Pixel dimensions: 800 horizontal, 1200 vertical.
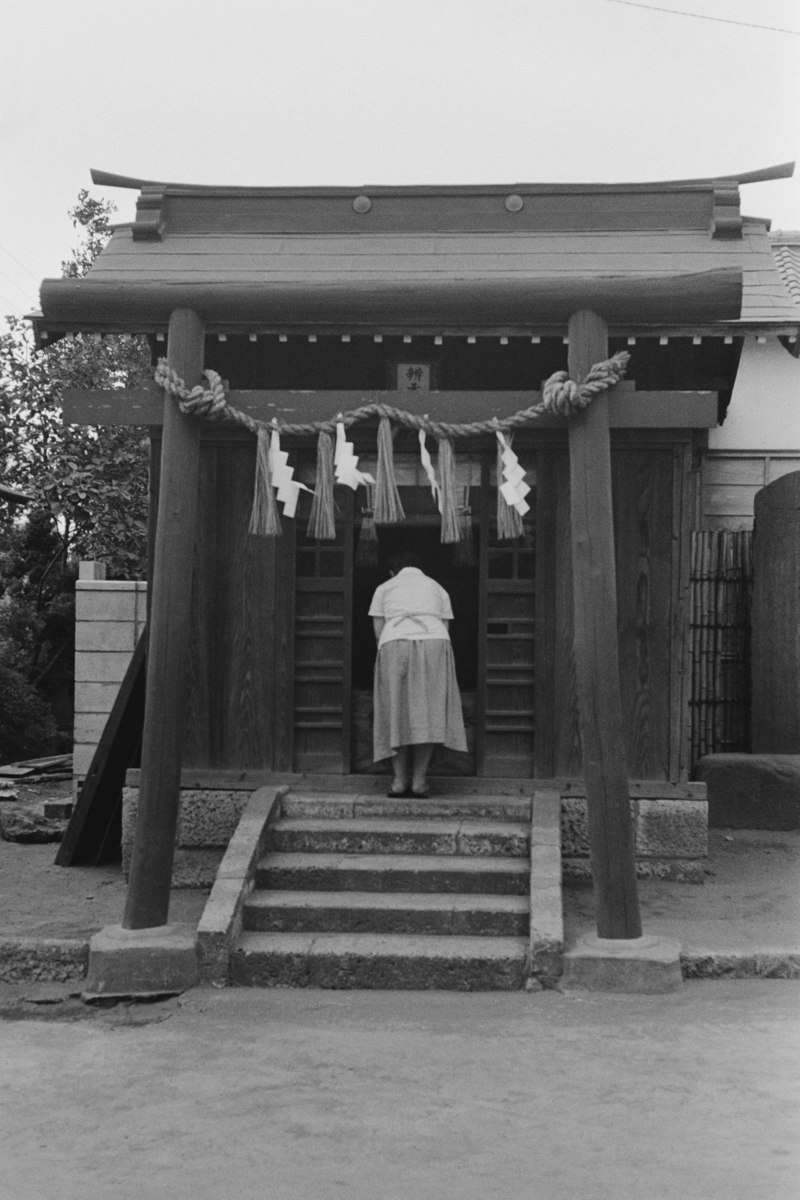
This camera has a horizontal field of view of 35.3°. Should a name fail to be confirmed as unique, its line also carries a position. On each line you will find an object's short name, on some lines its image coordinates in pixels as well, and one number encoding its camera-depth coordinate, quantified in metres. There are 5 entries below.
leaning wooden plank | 9.64
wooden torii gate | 7.04
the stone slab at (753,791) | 10.17
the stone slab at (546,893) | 6.77
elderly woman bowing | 8.45
